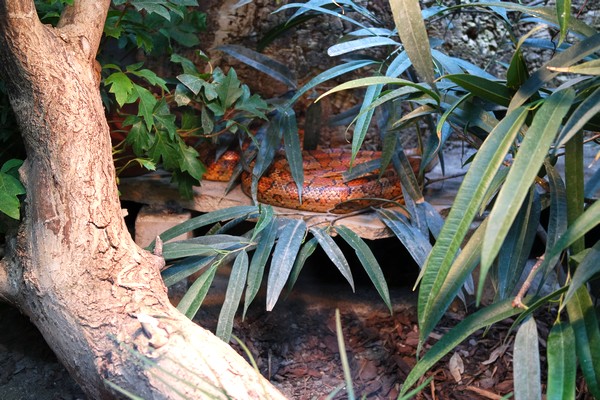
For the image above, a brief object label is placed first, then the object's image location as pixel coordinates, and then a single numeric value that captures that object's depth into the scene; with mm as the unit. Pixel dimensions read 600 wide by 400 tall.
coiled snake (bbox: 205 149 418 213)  1451
